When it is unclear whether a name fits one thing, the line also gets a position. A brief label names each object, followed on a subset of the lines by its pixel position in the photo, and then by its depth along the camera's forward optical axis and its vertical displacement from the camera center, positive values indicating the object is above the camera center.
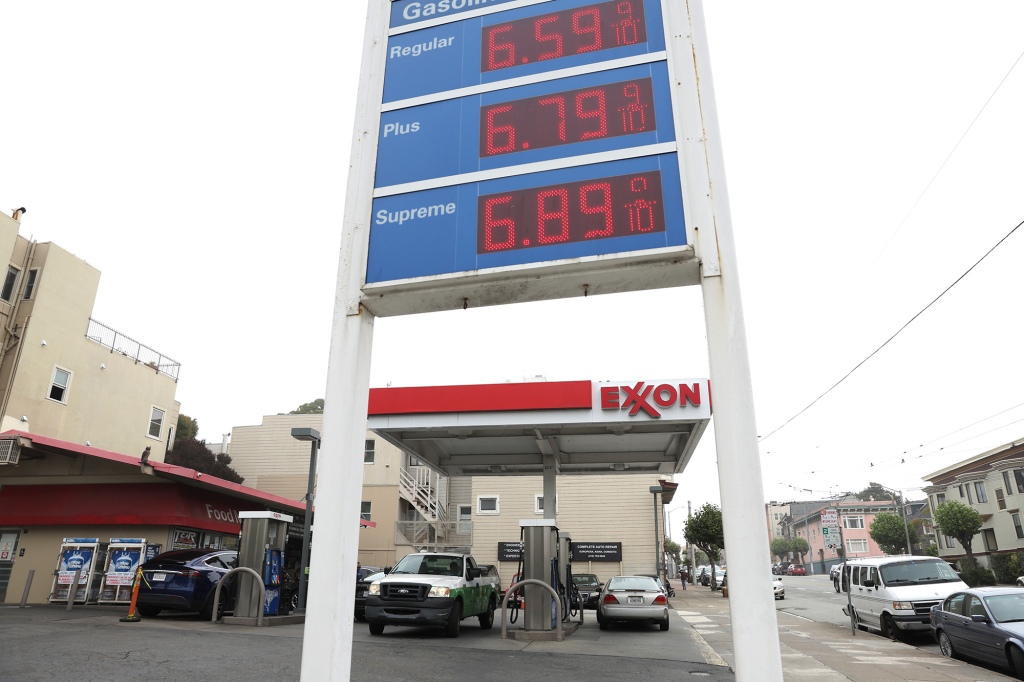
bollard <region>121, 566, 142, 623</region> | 12.87 -1.02
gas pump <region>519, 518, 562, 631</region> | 13.32 -0.11
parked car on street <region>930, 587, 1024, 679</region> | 10.66 -1.01
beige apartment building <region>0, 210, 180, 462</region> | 23.22 +7.20
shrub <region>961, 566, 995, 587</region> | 36.88 -0.62
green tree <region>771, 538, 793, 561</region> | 109.20 +2.71
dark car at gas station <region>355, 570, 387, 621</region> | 17.25 -0.78
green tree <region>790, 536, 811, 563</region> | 99.44 +2.74
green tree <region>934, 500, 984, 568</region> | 43.41 +2.70
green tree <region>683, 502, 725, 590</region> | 41.00 +2.00
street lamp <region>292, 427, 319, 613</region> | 15.93 +0.75
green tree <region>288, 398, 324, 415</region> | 68.88 +15.29
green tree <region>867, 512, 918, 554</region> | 65.12 +2.88
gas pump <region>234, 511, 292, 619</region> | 13.59 +0.05
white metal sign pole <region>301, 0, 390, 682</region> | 5.20 +0.93
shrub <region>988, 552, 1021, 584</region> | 37.09 -0.03
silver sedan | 16.53 -0.97
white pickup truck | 12.86 -0.66
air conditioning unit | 16.92 +2.63
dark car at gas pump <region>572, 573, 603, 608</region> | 25.27 -0.90
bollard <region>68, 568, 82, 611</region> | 15.26 -0.72
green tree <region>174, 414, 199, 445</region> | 56.18 +10.92
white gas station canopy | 14.96 +3.28
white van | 15.49 -0.60
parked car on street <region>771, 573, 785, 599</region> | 32.88 -1.23
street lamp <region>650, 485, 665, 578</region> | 32.17 -0.13
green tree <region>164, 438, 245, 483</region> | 40.08 +6.10
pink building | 83.06 +4.40
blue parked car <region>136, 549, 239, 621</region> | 14.03 -0.48
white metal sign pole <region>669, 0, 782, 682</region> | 4.38 +1.08
